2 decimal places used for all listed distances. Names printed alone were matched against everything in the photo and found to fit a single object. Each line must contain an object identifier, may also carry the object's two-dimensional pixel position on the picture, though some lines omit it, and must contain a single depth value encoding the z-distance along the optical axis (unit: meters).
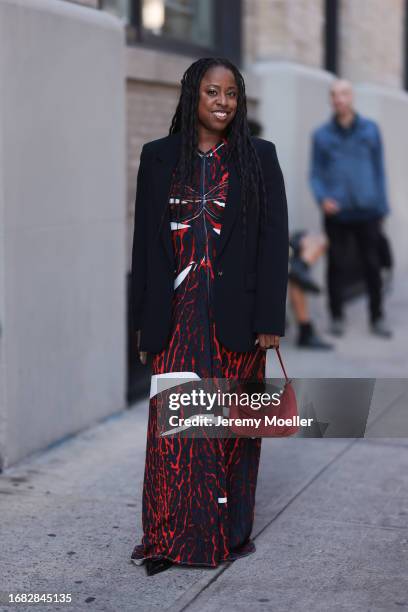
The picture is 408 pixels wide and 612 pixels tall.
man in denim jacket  13.17
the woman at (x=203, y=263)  6.05
